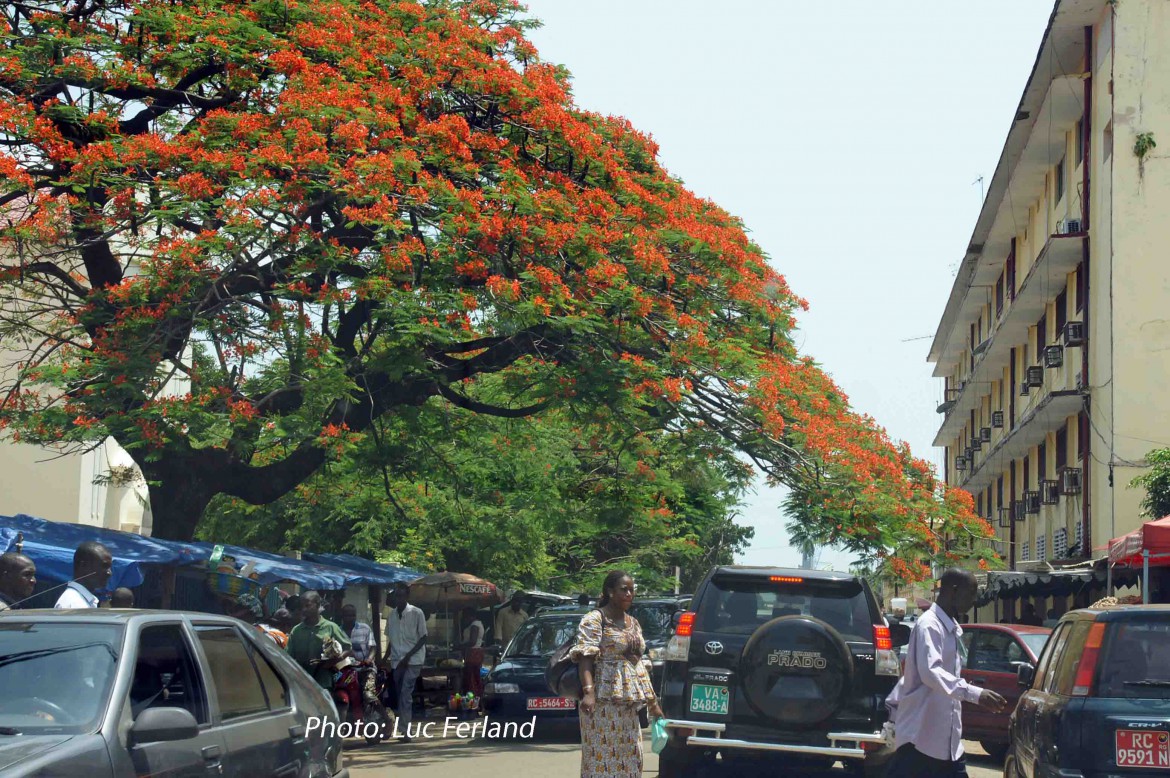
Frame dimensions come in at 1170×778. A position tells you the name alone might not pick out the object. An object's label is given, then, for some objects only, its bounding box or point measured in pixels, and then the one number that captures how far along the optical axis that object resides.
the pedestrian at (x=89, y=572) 8.98
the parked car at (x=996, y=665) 15.02
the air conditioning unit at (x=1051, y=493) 30.97
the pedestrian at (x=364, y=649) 14.96
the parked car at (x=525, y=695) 16.97
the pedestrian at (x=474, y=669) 20.83
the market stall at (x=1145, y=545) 15.15
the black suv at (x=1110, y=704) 7.29
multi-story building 25.69
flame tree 15.50
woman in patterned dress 8.80
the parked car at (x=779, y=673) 10.37
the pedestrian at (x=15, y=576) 9.24
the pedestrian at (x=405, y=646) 17.41
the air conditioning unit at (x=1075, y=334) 27.69
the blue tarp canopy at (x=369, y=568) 25.36
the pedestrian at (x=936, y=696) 7.48
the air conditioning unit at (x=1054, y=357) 29.72
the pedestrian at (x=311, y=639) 13.66
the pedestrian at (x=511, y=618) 28.47
